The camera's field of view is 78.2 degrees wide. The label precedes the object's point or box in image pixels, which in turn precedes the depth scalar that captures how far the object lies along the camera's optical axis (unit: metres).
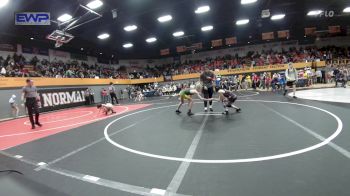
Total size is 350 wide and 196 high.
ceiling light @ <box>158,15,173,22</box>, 17.33
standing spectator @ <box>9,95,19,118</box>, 14.55
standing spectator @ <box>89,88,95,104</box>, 22.88
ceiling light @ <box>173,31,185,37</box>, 23.25
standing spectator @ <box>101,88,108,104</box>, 23.59
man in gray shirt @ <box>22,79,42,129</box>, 7.79
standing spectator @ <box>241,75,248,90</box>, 24.43
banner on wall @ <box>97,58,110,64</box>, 33.36
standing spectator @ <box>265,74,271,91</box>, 20.02
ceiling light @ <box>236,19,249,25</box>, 20.57
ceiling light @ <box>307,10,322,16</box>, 19.02
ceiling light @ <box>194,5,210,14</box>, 15.95
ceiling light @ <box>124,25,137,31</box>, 19.08
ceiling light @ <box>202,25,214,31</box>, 22.23
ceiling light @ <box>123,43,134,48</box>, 26.80
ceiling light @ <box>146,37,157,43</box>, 24.92
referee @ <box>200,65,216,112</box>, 8.24
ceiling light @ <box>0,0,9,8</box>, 11.55
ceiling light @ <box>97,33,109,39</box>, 20.64
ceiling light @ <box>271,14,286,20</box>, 19.40
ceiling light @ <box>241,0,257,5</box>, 15.38
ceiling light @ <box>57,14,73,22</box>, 13.67
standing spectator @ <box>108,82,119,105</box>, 17.96
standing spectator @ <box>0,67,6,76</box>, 16.09
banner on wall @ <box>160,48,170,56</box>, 32.28
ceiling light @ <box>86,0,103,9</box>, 12.15
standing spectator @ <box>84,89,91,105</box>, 22.06
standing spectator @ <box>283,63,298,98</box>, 10.77
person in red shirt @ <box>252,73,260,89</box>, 22.83
